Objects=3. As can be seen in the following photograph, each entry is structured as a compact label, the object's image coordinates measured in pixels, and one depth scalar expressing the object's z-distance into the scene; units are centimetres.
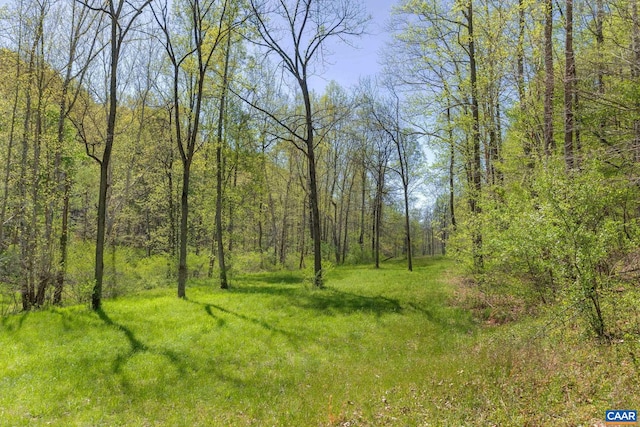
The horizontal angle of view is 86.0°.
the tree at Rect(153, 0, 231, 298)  1278
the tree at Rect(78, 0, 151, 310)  1104
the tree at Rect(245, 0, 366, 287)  1401
